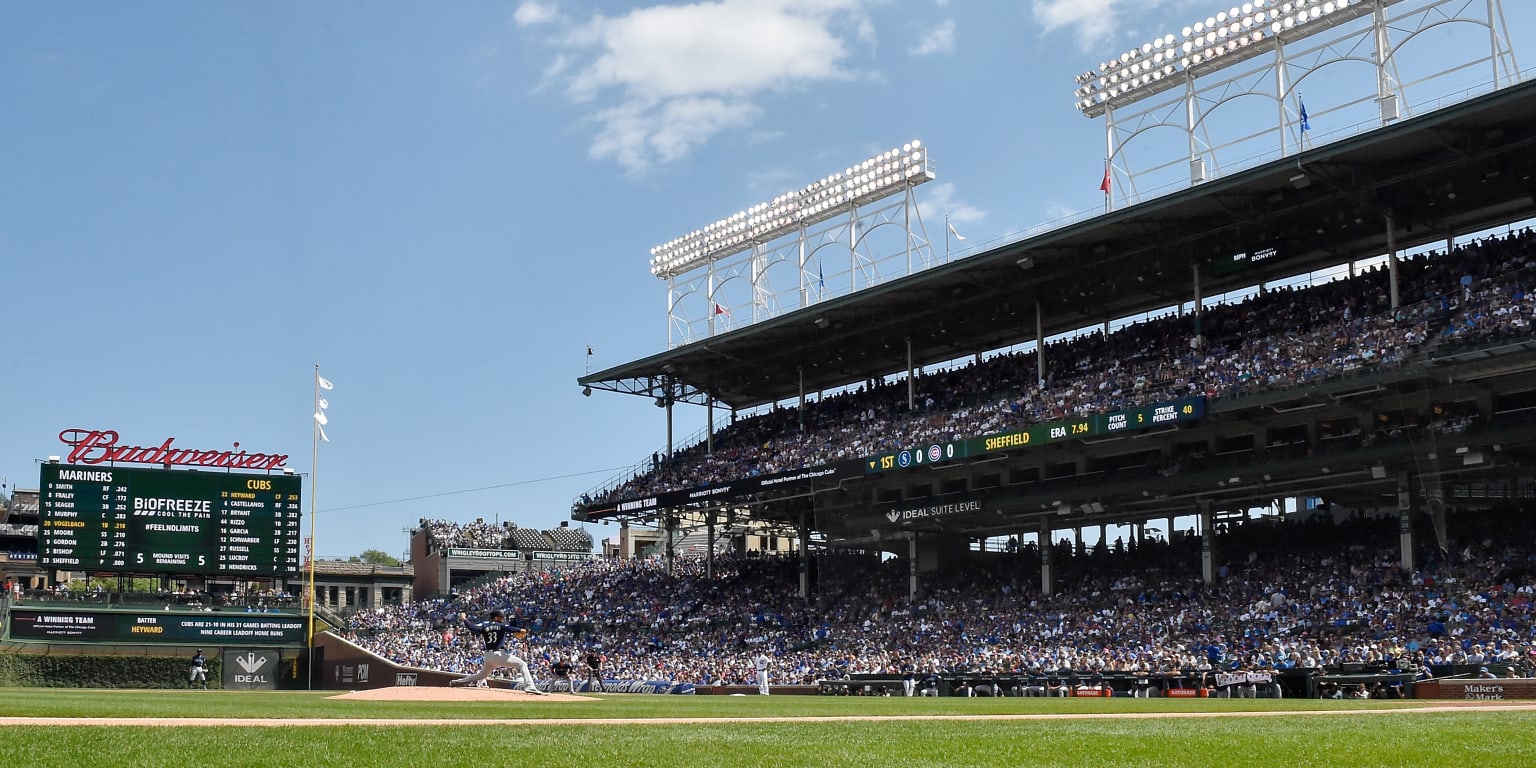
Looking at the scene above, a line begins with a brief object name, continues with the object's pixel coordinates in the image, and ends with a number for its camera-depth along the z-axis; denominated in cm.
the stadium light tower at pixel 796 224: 4938
